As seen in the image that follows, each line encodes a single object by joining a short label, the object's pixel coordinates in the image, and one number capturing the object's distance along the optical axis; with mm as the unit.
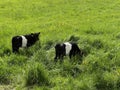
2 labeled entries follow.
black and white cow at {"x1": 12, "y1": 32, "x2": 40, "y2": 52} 12784
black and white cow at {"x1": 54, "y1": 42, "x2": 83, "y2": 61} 11117
